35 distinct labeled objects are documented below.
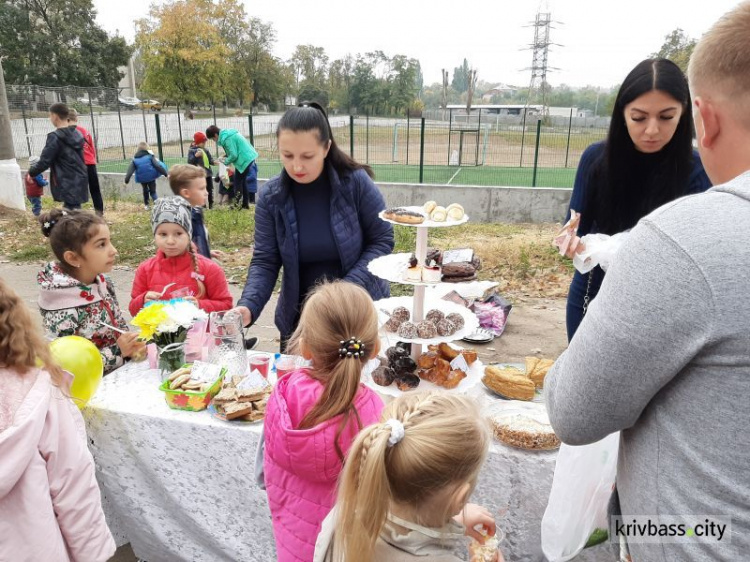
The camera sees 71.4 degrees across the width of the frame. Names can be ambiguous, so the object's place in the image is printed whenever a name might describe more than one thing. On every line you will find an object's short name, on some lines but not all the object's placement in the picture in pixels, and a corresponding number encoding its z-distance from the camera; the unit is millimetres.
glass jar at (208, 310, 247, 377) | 2264
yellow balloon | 1987
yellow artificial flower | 2225
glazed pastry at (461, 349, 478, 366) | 2127
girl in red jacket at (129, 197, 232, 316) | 2881
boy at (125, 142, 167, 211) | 10828
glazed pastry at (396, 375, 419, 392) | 1875
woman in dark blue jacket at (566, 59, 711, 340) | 2123
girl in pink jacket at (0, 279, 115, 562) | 1536
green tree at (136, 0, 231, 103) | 32969
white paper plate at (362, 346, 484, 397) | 1852
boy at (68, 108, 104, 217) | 9703
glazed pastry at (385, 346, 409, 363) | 1964
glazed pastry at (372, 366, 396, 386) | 1870
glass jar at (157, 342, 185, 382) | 2221
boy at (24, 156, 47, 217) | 9688
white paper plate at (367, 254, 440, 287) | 1939
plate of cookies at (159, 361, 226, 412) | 2061
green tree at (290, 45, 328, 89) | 51969
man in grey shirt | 703
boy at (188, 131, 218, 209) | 11102
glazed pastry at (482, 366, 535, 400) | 2014
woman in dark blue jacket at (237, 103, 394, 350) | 2445
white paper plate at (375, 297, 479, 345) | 1905
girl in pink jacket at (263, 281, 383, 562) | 1455
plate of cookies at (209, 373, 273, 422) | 1988
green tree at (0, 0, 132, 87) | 33469
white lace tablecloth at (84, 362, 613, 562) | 1822
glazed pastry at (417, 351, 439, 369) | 2007
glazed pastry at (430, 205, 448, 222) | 2001
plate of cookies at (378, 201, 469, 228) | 1963
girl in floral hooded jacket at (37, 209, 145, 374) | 2389
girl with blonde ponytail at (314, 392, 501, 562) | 1102
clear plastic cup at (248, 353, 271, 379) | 2213
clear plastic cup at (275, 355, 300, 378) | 2180
